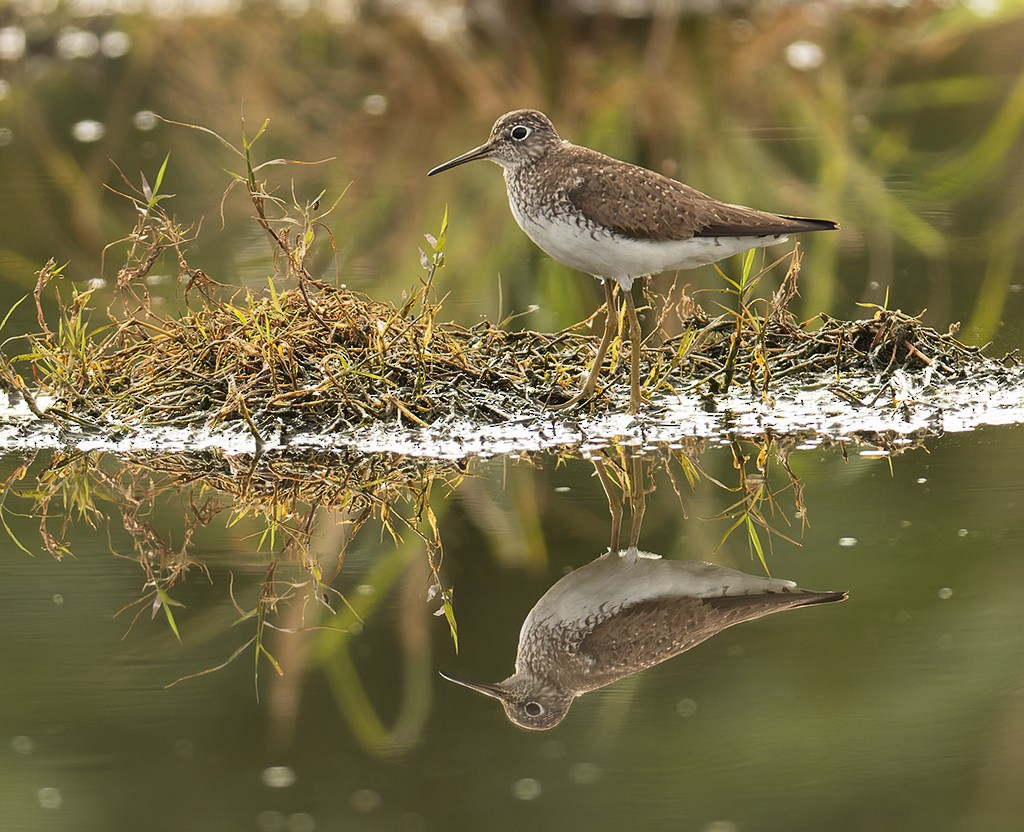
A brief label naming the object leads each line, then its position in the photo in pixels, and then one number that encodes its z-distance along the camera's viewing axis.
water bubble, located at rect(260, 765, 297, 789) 7.61
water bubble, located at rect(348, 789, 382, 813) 7.31
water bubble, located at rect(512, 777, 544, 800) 7.35
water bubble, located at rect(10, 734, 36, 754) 8.09
